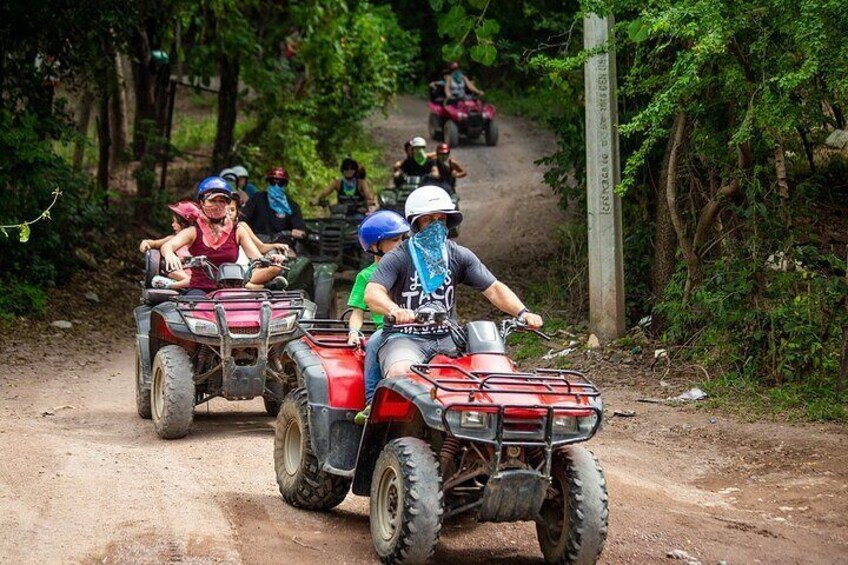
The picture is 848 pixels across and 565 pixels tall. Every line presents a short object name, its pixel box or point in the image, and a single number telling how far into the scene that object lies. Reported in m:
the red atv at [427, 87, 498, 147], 30.03
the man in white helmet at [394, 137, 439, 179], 19.95
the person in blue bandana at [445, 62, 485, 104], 29.62
